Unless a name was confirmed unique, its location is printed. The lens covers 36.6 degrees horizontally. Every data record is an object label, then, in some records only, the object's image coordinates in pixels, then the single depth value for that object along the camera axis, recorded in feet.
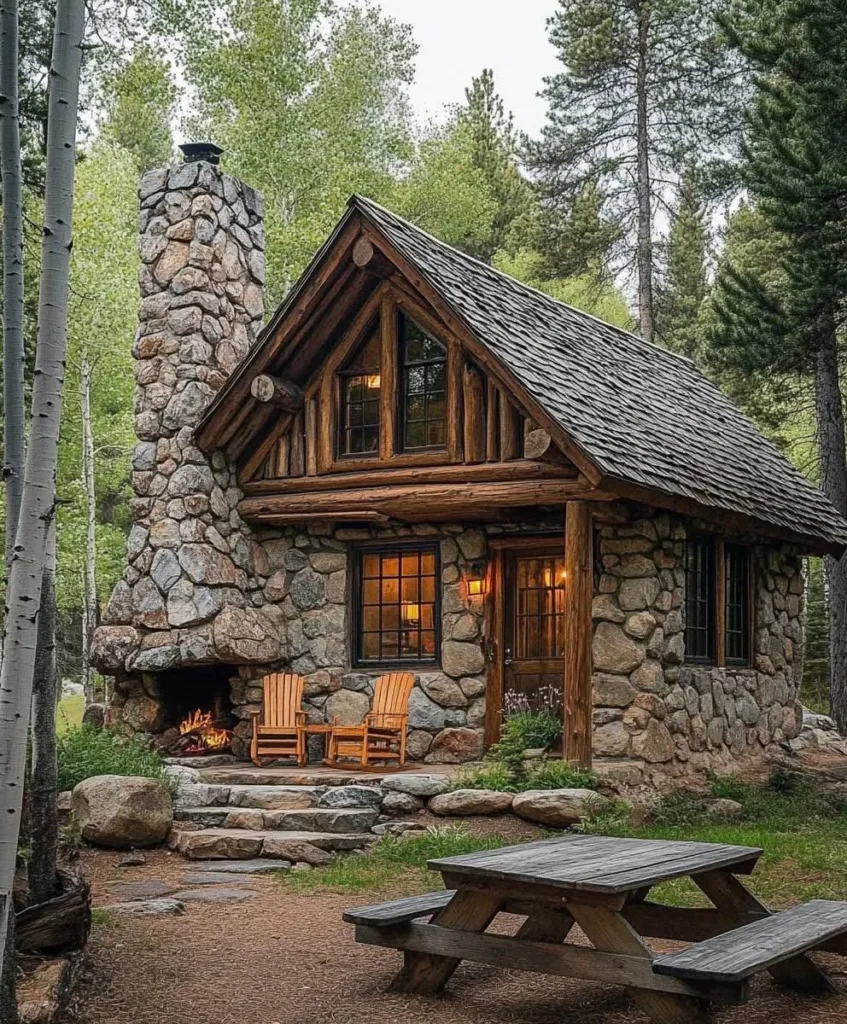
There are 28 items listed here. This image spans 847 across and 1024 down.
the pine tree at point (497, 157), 112.16
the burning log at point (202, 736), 42.42
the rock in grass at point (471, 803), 33.91
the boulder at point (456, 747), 40.45
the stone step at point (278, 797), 34.27
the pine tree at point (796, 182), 42.45
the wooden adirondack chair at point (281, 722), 40.83
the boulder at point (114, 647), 41.73
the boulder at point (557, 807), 33.04
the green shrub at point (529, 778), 34.65
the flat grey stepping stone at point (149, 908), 24.21
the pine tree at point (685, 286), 106.93
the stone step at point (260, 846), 30.99
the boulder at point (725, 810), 36.99
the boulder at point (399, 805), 34.50
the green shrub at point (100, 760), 34.53
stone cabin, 38.17
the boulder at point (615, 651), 37.73
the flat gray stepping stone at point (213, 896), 26.02
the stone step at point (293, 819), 32.99
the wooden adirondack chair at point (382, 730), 38.93
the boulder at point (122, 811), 30.94
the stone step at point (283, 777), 36.27
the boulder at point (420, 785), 34.81
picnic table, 16.06
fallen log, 18.23
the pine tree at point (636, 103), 79.82
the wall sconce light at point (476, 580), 41.45
